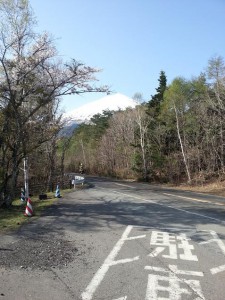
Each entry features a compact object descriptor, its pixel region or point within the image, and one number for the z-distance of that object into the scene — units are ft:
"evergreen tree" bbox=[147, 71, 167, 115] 109.82
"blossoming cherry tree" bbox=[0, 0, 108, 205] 35.71
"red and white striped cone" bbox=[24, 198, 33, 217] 29.06
